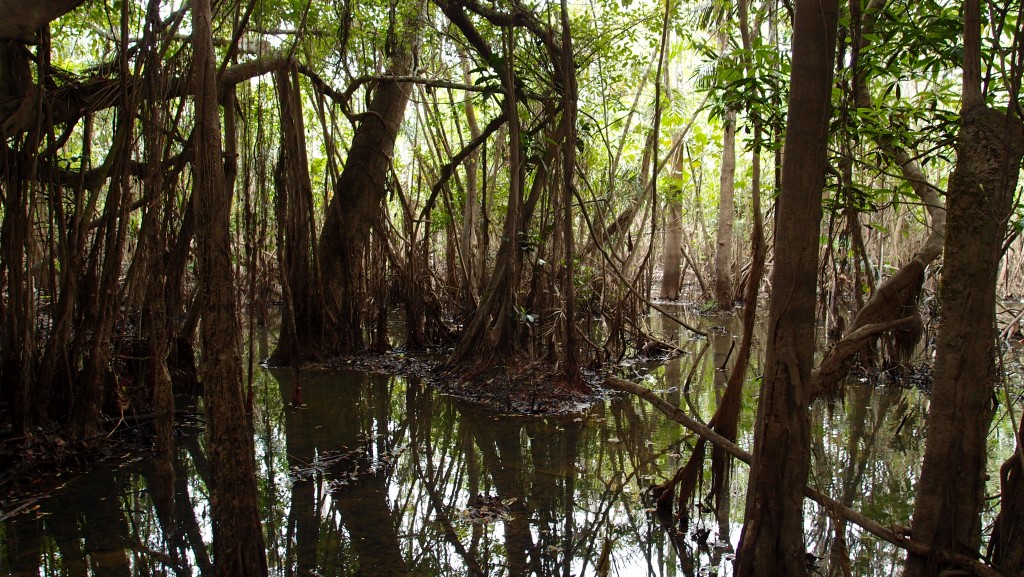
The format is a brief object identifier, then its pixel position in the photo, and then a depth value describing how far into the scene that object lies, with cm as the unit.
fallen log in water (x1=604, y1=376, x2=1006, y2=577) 193
